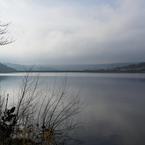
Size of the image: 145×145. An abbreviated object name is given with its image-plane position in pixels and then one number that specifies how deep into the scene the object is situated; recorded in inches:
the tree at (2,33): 323.8
